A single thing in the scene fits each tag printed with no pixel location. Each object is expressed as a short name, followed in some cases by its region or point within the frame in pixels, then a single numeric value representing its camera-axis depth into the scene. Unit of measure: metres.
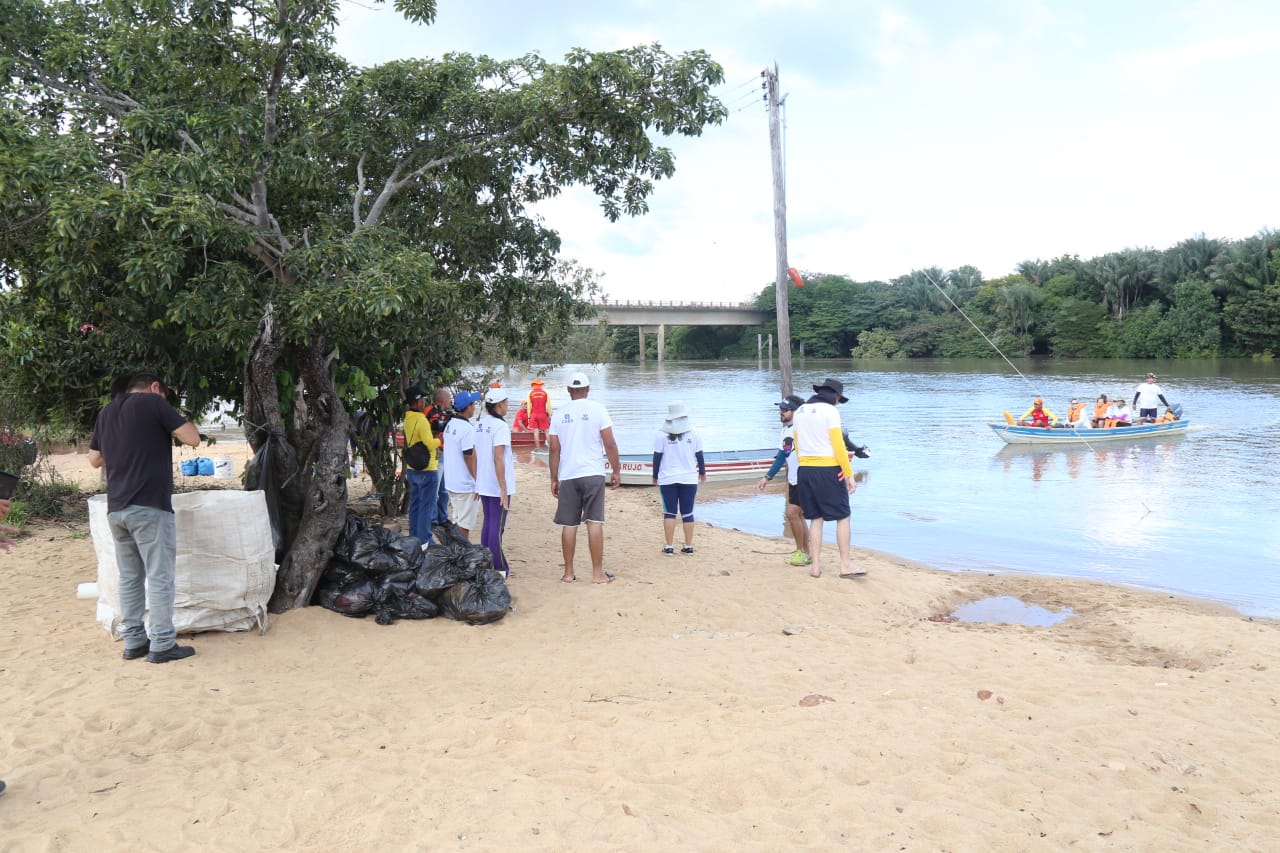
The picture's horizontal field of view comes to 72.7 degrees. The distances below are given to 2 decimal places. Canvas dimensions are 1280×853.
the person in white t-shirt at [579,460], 7.61
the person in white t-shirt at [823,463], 7.97
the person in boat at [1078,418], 23.65
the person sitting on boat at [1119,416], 23.91
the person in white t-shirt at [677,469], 9.42
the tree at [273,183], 5.84
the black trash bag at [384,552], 6.70
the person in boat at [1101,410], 23.98
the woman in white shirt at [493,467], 7.41
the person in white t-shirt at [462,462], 7.62
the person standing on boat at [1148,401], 24.72
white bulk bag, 5.62
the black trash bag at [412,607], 6.54
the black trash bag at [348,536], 6.75
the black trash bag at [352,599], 6.54
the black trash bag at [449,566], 6.57
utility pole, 19.19
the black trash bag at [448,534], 6.89
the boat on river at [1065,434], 23.06
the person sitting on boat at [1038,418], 23.34
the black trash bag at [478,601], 6.47
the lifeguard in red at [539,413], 20.23
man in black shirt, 5.11
